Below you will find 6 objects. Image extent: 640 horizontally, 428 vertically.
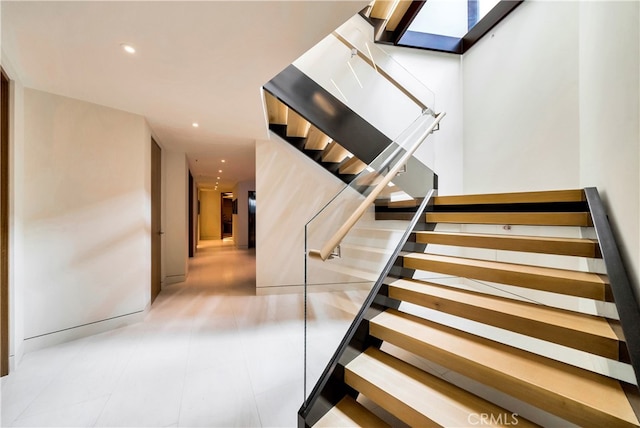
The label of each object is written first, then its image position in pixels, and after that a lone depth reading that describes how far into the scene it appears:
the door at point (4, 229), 2.15
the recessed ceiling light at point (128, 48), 1.95
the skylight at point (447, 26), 4.55
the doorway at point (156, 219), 3.98
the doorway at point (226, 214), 15.98
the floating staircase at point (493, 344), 1.21
